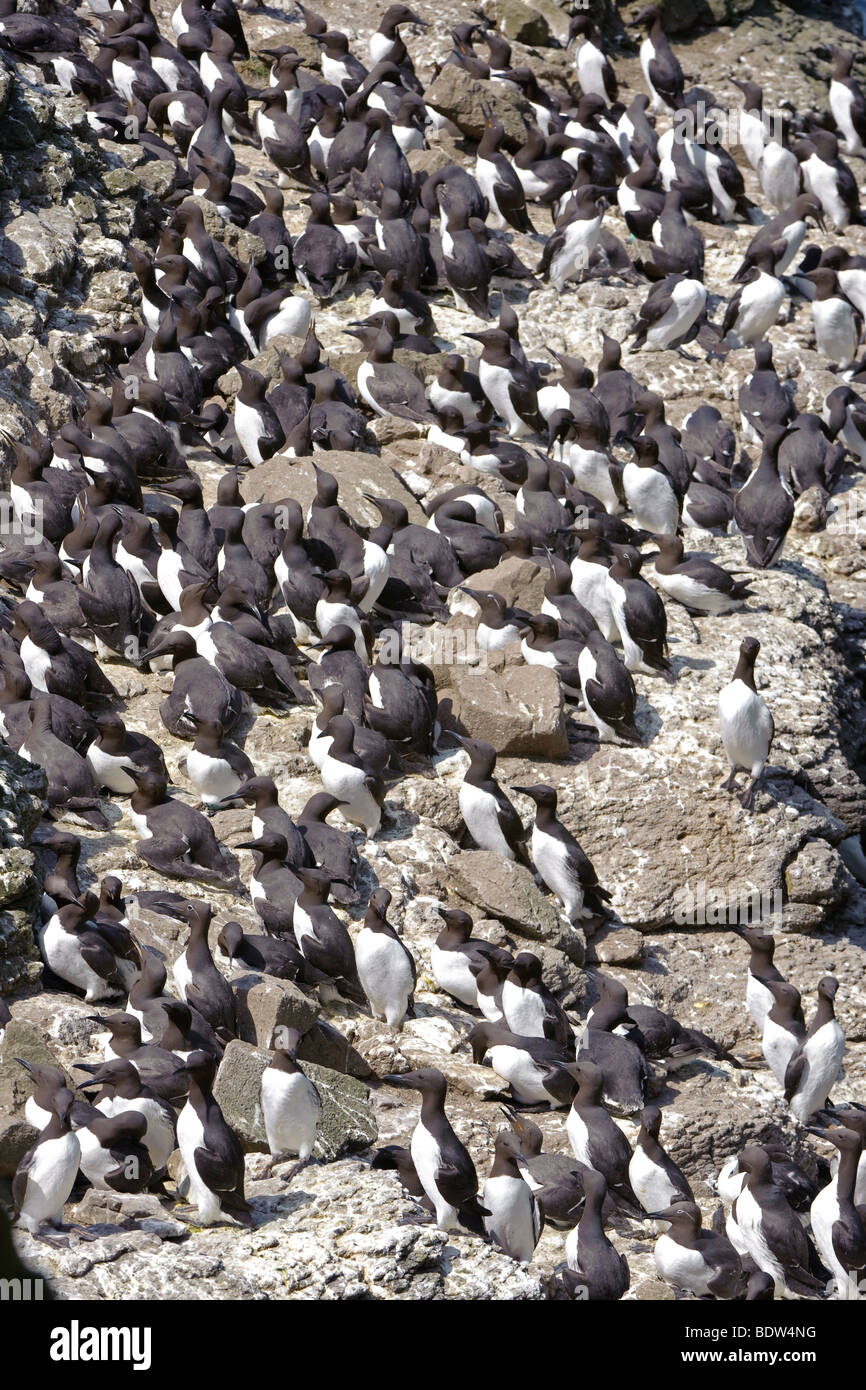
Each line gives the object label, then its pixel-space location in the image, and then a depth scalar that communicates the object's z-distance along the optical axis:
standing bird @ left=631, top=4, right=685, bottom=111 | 22.02
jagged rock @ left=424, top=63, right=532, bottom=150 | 20.17
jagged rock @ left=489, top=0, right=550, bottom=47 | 22.81
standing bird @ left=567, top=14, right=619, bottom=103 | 22.02
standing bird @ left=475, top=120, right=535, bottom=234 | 18.64
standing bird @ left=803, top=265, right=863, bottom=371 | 17.92
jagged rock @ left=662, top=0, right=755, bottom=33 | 23.97
